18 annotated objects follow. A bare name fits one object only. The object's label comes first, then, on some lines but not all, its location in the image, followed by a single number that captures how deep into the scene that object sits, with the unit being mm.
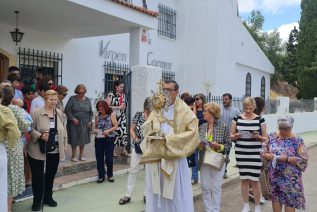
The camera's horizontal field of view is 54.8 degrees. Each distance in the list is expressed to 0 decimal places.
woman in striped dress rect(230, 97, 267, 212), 4579
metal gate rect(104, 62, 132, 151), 10823
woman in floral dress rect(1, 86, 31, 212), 3708
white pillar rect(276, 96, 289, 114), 14448
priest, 3563
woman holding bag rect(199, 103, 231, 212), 4386
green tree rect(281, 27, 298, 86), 26578
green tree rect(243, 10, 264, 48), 46402
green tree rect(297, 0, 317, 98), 21778
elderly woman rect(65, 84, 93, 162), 6096
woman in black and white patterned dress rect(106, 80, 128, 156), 6626
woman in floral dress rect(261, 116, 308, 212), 3777
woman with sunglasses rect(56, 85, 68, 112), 5713
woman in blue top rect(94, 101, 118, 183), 5680
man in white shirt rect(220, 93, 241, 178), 6506
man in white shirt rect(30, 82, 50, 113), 5002
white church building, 7507
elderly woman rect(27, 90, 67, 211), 4281
